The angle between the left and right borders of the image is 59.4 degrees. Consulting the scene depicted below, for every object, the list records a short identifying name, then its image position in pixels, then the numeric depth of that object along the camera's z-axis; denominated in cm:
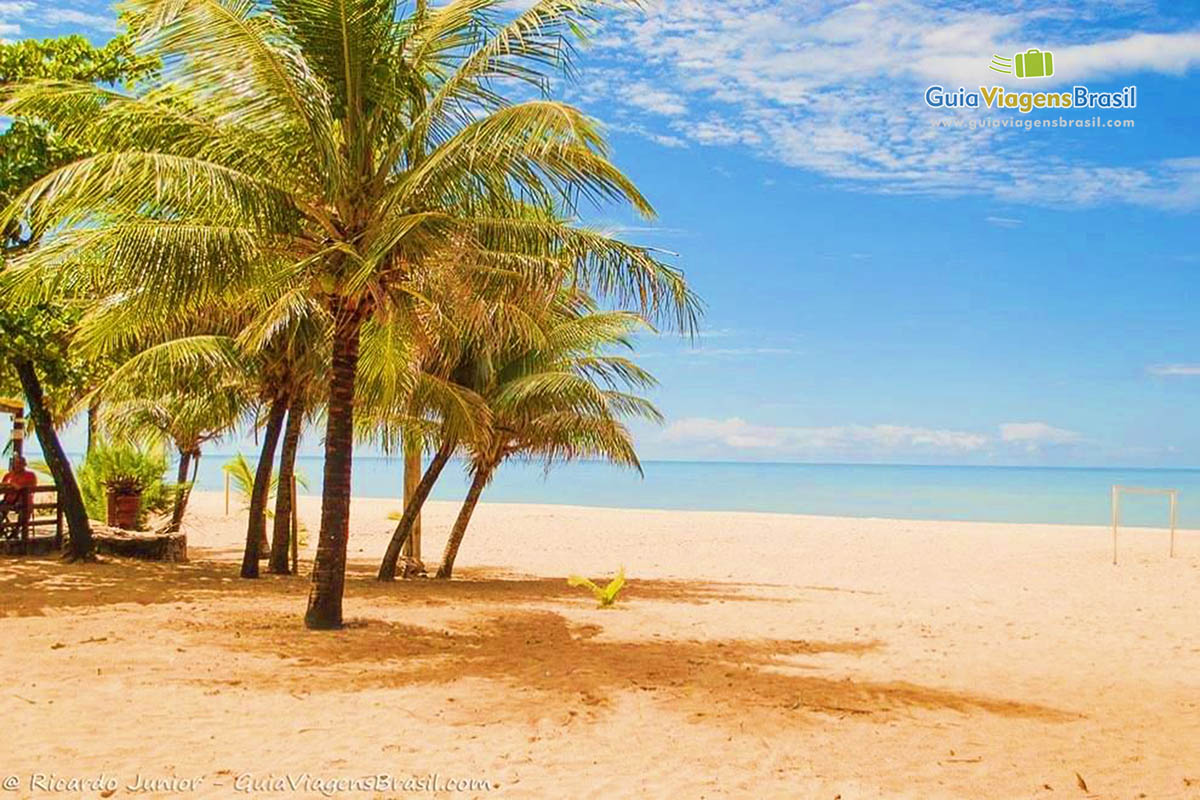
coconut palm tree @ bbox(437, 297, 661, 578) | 1279
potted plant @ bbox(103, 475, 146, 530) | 1664
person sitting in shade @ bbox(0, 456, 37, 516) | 1326
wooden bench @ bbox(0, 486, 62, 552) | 1342
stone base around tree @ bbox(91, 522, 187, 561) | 1402
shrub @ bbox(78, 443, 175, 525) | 1688
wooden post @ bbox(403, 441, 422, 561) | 1474
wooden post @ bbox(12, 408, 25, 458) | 1505
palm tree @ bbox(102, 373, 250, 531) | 1351
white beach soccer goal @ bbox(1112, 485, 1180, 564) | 1738
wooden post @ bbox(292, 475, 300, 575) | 1423
